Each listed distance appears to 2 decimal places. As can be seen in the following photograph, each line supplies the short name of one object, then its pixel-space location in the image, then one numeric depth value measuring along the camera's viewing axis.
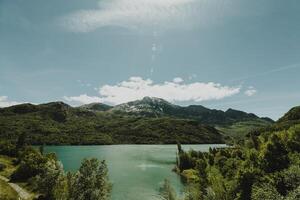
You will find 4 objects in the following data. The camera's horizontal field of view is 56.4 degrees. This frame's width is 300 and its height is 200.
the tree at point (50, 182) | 69.38
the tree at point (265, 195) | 43.75
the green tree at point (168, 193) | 65.88
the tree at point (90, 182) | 54.88
